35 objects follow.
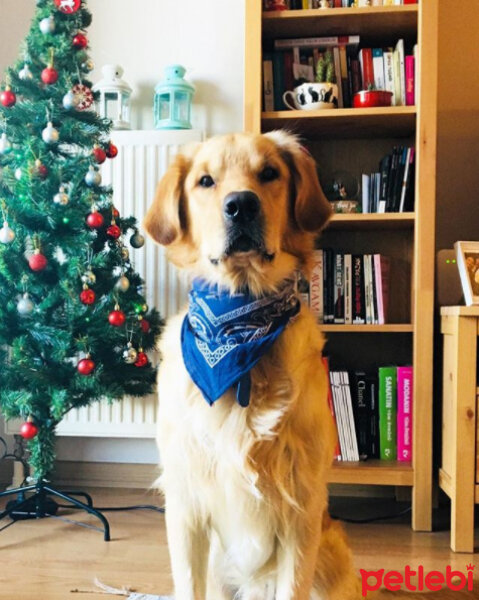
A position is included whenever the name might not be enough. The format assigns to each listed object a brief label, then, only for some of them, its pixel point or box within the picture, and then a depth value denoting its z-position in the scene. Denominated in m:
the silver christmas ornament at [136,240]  1.99
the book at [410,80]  2.01
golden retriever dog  1.10
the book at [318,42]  2.05
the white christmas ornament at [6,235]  1.77
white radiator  2.24
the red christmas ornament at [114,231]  1.89
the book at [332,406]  2.04
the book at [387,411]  2.03
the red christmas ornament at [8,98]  1.80
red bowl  1.96
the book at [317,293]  2.06
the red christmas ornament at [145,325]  1.97
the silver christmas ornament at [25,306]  1.79
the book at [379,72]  2.04
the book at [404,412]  2.01
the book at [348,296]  2.06
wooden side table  1.74
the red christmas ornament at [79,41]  1.85
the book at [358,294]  2.07
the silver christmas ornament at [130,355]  1.91
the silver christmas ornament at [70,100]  1.81
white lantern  2.25
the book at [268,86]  2.07
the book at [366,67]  2.05
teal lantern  2.22
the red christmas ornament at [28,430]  1.77
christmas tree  1.82
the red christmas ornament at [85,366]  1.82
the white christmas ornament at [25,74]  1.82
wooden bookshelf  1.88
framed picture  1.83
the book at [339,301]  2.06
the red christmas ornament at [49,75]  1.79
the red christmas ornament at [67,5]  1.83
